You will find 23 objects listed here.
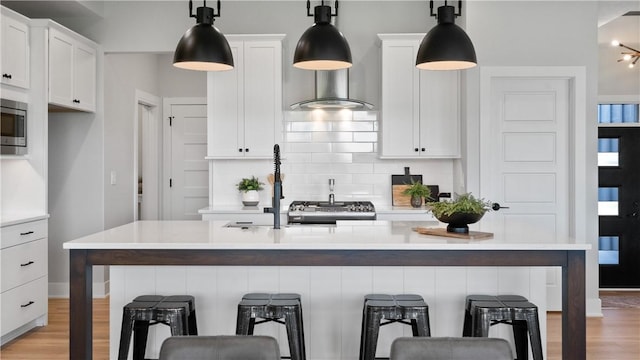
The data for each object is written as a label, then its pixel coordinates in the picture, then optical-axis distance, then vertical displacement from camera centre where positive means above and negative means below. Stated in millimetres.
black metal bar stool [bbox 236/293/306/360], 2889 -709
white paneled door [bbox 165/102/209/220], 7160 +215
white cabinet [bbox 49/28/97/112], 4781 +993
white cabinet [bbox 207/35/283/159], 5309 +736
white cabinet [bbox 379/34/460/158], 5270 +712
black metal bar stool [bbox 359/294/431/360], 2898 -712
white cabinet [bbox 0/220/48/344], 4047 -742
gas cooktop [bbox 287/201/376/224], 5051 -312
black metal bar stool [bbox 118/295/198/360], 2916 -711
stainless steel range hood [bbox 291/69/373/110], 5309 +865
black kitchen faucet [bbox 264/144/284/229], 3418 -77
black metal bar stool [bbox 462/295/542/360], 2922 -715
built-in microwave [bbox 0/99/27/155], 4203 +404
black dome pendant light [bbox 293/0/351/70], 3227 +779
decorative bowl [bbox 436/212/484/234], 3049 -226
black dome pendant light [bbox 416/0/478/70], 3175 +763
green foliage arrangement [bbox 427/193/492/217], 3031 -152
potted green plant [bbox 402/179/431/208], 5289 -124
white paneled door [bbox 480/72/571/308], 5168 +263
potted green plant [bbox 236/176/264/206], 5453 -112
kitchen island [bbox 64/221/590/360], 2754 -379
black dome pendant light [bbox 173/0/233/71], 3286 +788
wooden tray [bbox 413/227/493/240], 2965 -297
